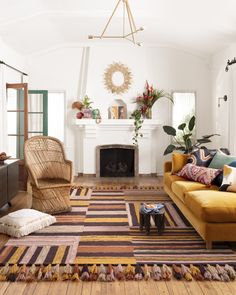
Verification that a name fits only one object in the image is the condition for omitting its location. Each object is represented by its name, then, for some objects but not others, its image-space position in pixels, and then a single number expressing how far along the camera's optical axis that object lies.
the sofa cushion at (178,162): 3.48
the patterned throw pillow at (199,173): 2.93
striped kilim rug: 2.06
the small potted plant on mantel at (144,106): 5.01
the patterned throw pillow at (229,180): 2.59
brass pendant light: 3.57
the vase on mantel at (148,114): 5.06
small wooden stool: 2.46
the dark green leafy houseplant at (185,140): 4.65
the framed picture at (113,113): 5.11
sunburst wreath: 5.12
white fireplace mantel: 5.07
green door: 4.64
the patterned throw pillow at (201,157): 3.25
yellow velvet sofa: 2.17
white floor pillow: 2.43
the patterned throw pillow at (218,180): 2.89
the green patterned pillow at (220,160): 3.03
